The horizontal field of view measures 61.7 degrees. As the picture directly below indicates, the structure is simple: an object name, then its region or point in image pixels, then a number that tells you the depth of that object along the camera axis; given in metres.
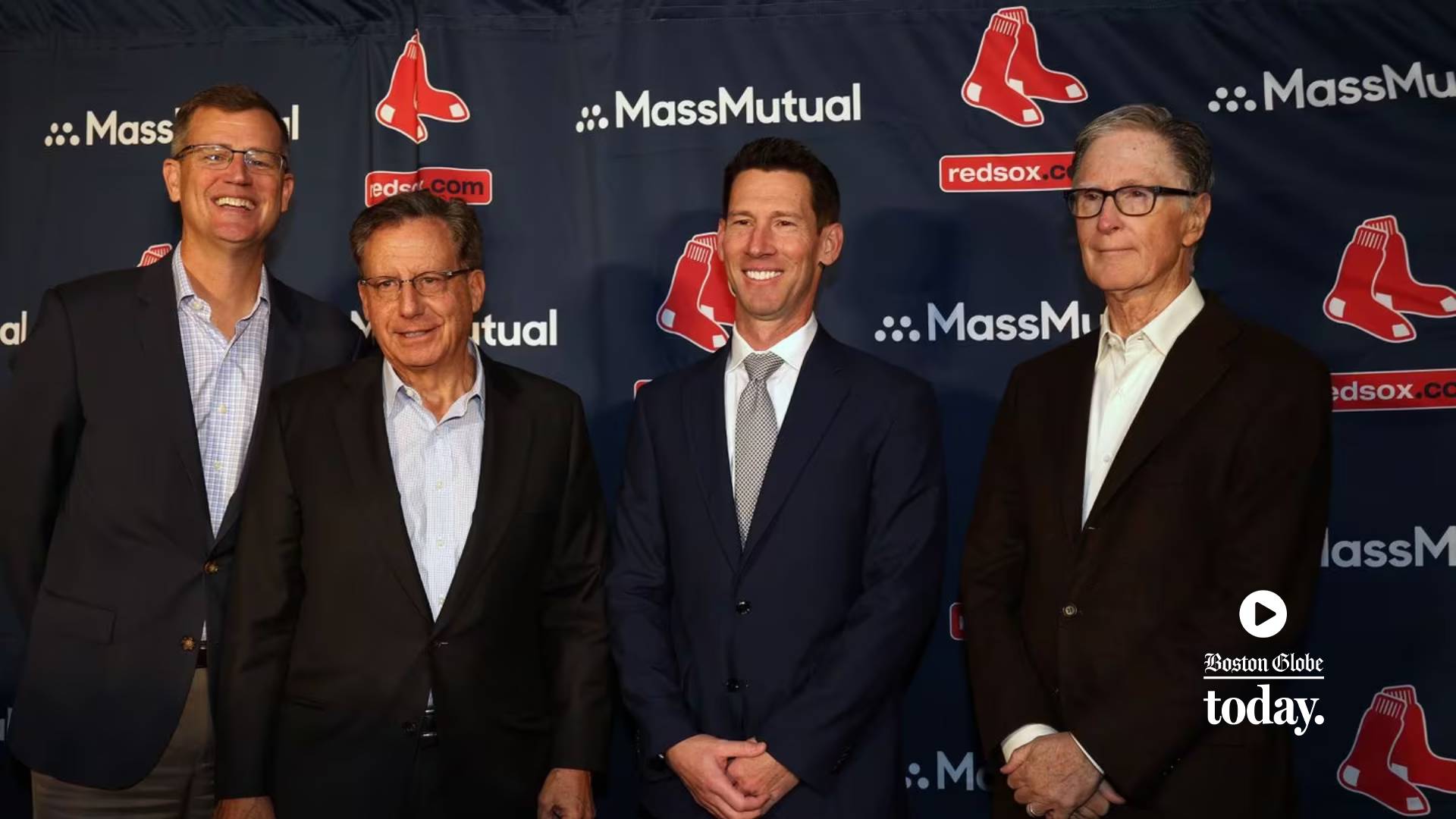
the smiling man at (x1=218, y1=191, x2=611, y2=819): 2.59
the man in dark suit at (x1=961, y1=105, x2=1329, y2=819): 2.34
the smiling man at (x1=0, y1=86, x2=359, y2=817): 2.78
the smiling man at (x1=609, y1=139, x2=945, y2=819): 2.50
